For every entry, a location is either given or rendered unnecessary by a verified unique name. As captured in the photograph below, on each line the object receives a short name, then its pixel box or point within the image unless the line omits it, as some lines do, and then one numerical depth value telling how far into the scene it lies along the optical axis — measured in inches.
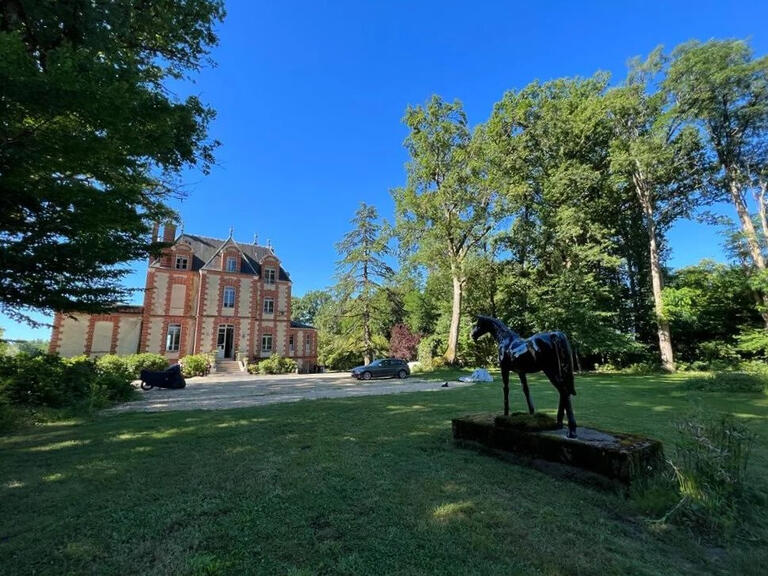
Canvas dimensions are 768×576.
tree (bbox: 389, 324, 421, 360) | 1255.4
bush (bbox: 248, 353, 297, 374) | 977.5
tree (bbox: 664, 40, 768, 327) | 741.3
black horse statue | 165.2
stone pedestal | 135.8
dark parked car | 786.2
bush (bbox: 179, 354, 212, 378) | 864.7
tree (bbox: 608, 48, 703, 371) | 805.9
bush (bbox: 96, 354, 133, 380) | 479.9
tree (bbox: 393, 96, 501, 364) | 894.4
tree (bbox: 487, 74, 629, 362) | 861.2
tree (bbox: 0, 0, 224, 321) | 164.2
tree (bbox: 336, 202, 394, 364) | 1096.2
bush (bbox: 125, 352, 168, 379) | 745.0
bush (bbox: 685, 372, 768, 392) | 475.7
